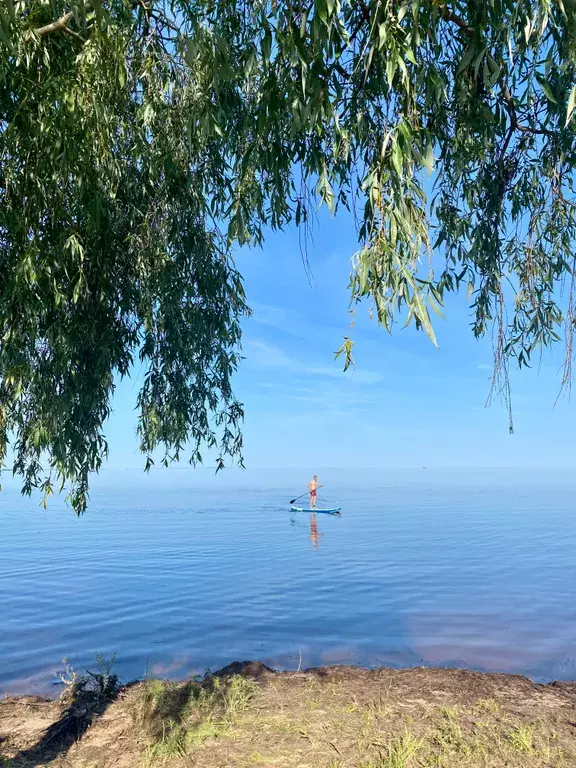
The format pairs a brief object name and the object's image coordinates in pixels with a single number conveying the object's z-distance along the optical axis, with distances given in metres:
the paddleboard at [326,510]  33.41
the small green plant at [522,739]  5.12
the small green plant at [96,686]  6.83
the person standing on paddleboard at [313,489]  35.53
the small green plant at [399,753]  4.83
